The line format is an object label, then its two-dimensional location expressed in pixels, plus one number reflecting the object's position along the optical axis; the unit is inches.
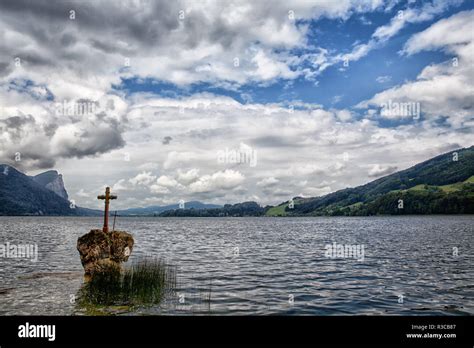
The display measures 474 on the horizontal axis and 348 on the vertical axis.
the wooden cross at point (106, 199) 1193.5
